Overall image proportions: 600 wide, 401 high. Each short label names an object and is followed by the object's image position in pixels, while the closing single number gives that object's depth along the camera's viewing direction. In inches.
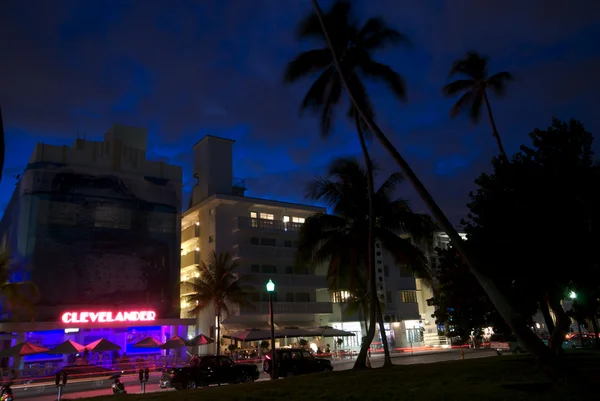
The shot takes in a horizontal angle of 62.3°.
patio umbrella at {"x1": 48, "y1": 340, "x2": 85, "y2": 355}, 1295.0
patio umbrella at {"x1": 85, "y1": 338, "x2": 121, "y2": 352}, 1363.2
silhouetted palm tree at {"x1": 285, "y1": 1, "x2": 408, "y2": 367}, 886.4
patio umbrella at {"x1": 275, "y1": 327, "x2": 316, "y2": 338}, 1658.3
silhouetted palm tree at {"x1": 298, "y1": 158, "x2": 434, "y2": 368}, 1004.6
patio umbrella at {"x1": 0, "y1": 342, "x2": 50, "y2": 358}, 1196.5
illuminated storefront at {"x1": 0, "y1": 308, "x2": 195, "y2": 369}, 1499.0
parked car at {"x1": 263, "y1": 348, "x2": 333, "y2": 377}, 1049.5
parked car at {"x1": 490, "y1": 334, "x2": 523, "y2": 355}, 1319.1
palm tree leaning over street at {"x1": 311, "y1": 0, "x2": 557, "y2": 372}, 451.5
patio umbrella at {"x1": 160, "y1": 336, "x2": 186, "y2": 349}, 1483.8
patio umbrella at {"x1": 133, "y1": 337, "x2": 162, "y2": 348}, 1465.7
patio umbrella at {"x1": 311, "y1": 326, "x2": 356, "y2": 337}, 1724.9
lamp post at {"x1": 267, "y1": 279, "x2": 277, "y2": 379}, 876.6
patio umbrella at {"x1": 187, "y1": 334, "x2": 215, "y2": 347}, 1500.7
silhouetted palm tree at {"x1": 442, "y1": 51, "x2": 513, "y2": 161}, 1219.2
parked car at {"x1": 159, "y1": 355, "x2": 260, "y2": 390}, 930.7
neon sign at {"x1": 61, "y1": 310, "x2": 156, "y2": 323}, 1567.4
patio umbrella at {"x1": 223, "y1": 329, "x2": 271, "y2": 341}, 1533.0
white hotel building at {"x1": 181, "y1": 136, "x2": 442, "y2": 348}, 1918.1
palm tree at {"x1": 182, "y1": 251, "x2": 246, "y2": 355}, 1711.4
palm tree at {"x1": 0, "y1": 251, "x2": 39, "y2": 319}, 1286.9
